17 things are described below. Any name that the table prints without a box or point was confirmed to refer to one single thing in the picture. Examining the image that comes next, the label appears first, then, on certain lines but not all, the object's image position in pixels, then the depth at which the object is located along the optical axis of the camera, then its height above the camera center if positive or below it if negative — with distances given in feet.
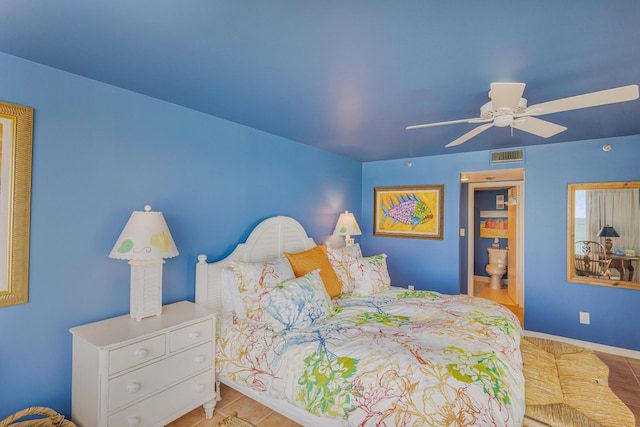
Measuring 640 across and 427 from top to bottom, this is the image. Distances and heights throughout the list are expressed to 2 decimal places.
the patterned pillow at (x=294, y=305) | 7.06 -2.07
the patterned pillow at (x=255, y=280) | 7.50 -1.62
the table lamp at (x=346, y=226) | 13.01 -0.32
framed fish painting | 13.96 +0.40
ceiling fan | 5.13 +2.19
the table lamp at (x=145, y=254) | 6.12 -0.77
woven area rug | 5.78 -3.61
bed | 4.92 -2.51
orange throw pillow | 9.34 -1.50
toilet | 19.47 -2.92
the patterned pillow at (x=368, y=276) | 9.96 -1.91
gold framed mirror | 10.41 -0.41
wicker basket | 5.22 -3.63
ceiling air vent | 11.99 +2.56
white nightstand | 5.36 -2.94
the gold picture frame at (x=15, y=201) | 5.43 +0.24
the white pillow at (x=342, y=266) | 10.03 -1.59
